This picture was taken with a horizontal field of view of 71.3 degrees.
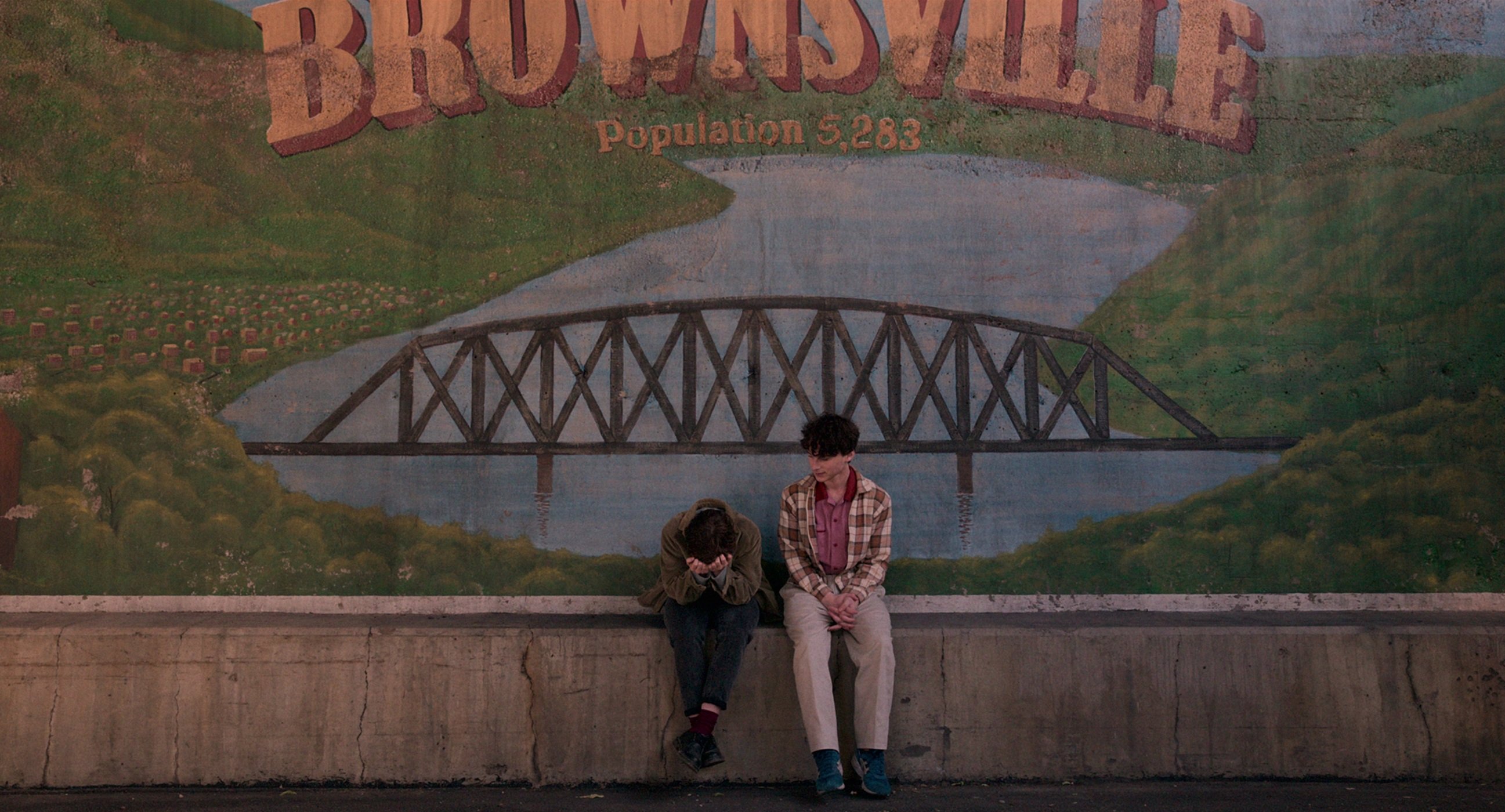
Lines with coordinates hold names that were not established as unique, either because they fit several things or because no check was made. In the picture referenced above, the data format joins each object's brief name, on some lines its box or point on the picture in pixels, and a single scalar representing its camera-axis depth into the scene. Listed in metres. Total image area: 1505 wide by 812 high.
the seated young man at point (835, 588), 4.39
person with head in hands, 4.44
